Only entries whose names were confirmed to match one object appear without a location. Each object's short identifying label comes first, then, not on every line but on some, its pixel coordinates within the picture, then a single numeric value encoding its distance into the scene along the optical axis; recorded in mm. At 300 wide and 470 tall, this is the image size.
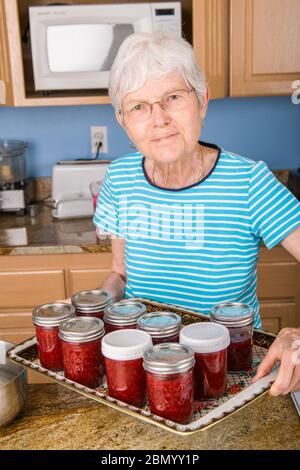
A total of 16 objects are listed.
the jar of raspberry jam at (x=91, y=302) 1230
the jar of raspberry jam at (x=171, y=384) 956
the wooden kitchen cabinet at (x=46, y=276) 2516
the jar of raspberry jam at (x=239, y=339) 1130
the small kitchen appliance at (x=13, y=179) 2898
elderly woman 1375
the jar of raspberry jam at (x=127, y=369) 1021
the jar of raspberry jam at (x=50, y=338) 1159
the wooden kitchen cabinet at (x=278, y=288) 2539
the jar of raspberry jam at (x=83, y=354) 1092
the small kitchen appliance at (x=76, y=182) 2855
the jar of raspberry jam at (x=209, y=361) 1035
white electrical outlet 3115
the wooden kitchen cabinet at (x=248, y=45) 2562
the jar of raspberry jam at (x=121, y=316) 1157
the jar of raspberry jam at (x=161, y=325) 1097
